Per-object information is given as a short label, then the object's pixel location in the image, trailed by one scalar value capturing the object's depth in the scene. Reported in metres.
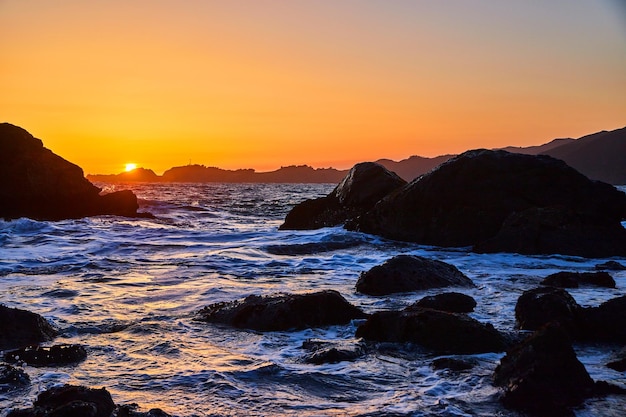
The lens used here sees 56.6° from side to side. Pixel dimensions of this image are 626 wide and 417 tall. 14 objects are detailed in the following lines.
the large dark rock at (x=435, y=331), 5.52
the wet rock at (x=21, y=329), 5.75
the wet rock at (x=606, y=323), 5.84
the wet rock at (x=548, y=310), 5.97
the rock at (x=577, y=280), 8.87
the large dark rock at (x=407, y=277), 8.70
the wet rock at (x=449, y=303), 6.98
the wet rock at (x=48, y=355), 5.22
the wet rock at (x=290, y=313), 6.71
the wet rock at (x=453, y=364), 5.03
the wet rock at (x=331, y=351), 5.39
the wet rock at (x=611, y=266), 10.92
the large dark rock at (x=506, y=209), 13.09
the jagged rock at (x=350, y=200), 20.03
